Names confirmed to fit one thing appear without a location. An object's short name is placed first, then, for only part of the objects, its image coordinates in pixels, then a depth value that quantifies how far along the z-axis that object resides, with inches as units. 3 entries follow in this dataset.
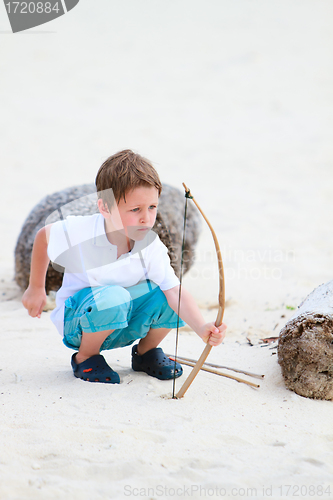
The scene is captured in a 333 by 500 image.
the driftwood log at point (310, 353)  230.3
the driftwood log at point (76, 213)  261.3
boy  228.3
